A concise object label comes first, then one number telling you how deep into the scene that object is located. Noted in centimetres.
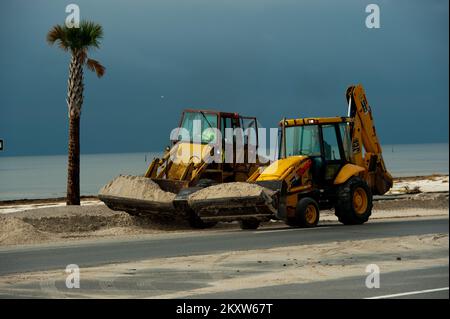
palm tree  3778
